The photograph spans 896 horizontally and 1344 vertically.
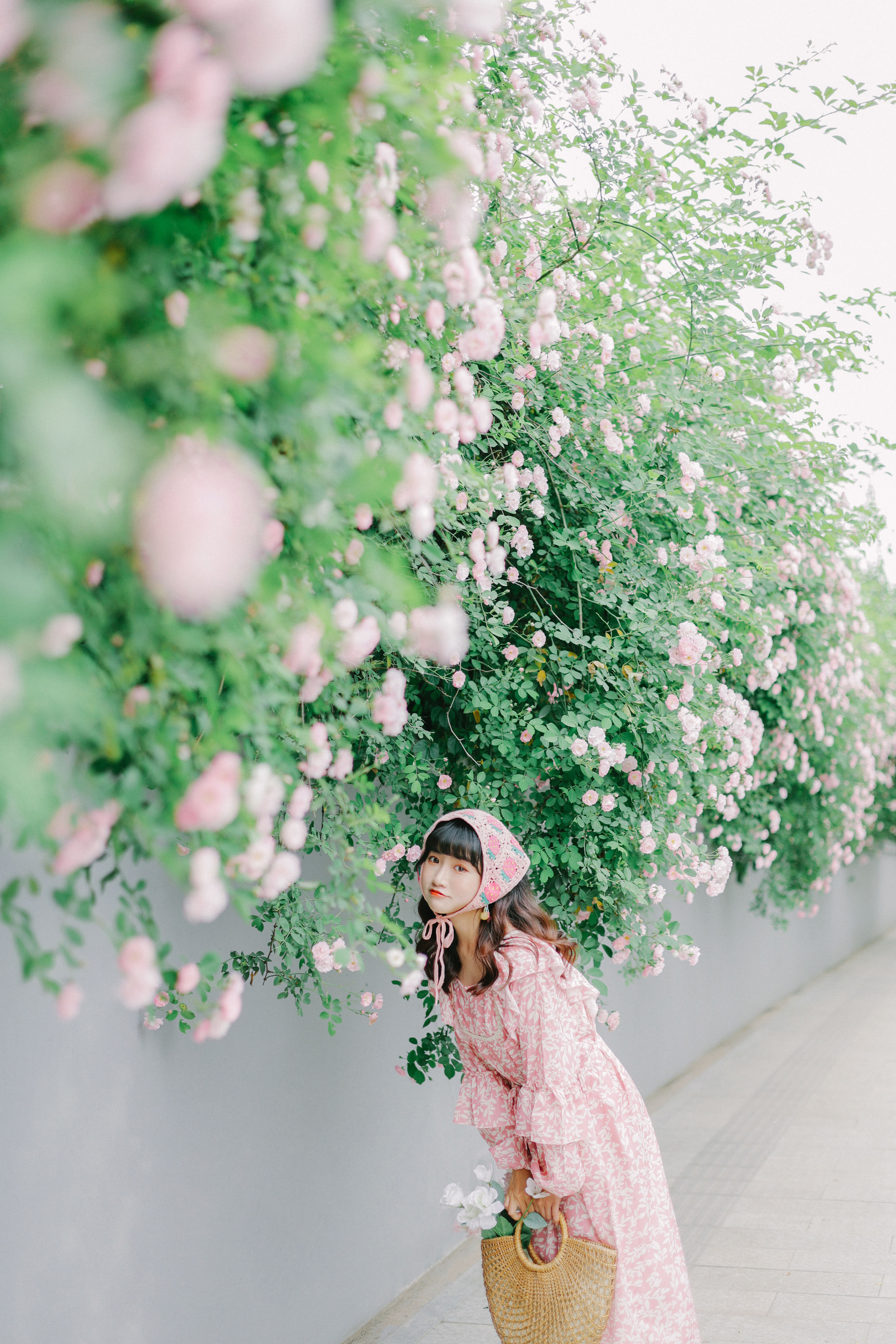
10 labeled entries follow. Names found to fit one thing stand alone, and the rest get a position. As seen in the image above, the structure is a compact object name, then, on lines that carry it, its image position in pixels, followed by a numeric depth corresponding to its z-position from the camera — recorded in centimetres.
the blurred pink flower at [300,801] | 143
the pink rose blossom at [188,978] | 125
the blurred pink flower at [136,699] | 111
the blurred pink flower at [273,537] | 118
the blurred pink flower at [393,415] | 125
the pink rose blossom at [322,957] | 260
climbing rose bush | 97
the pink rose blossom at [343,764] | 160
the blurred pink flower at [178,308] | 106
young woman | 254
